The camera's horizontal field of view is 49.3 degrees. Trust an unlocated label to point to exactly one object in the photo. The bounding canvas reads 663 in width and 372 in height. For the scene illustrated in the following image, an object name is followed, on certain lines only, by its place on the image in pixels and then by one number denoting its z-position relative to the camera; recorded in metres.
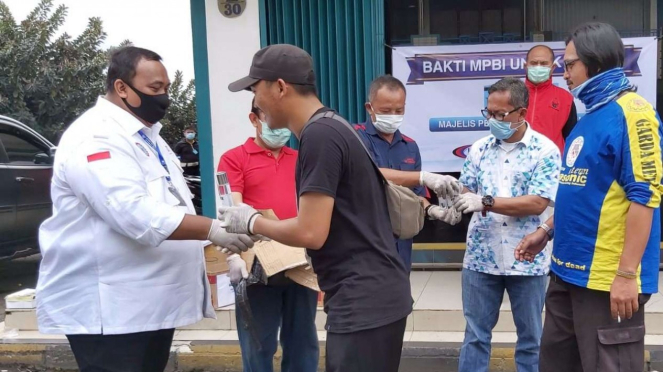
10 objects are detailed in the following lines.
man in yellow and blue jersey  2.83
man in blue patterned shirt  3.77
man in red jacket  4.95
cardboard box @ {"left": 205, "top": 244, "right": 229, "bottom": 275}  3.83
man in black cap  2.46
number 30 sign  6.47
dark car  7.75
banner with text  6.51
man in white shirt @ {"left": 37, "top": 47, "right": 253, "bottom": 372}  2.69
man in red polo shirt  3.70
